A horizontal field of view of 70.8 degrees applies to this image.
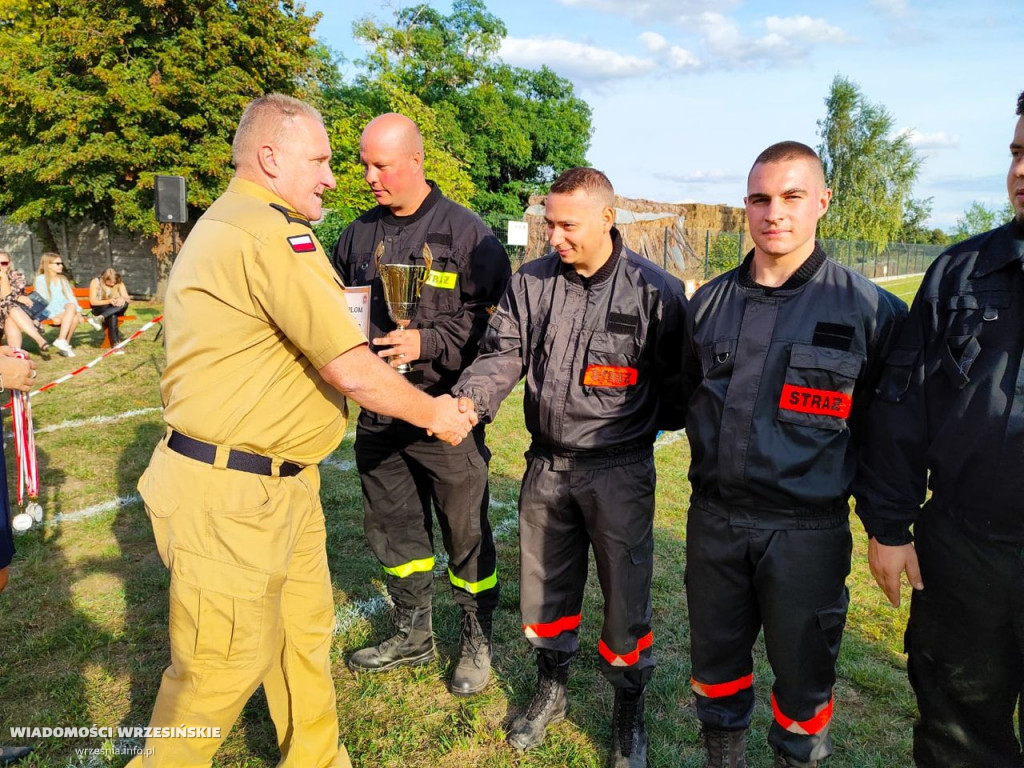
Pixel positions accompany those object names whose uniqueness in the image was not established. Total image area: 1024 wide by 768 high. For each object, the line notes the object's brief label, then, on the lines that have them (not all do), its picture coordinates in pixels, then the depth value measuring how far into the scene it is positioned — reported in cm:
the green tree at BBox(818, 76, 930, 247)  4428
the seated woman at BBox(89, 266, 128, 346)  1298
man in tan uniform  231
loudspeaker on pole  1380
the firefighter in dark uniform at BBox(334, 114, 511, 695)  355
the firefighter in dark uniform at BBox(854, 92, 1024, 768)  207
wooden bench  1606
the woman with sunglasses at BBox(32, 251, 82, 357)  1244
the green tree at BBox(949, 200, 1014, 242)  5541
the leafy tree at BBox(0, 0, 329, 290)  2150
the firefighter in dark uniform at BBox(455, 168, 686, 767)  291
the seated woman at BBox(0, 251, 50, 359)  988
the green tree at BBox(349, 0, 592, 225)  3747
